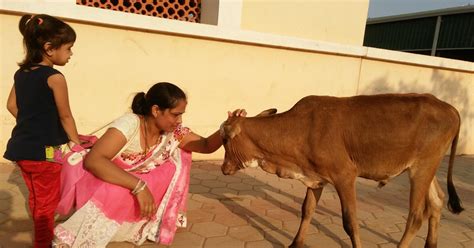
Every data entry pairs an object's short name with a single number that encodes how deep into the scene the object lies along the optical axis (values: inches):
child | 98.0
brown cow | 125.8
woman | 104.2
